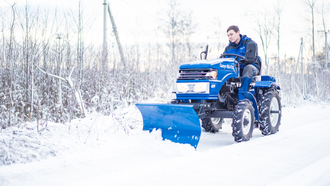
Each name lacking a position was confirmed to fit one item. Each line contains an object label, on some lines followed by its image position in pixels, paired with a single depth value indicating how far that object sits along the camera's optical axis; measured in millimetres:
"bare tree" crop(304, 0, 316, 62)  21758
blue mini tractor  4531
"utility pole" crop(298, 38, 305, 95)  18422
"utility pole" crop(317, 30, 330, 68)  24694
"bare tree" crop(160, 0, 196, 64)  19766
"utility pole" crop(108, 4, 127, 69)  9367
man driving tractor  5250
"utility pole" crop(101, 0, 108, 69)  8065
